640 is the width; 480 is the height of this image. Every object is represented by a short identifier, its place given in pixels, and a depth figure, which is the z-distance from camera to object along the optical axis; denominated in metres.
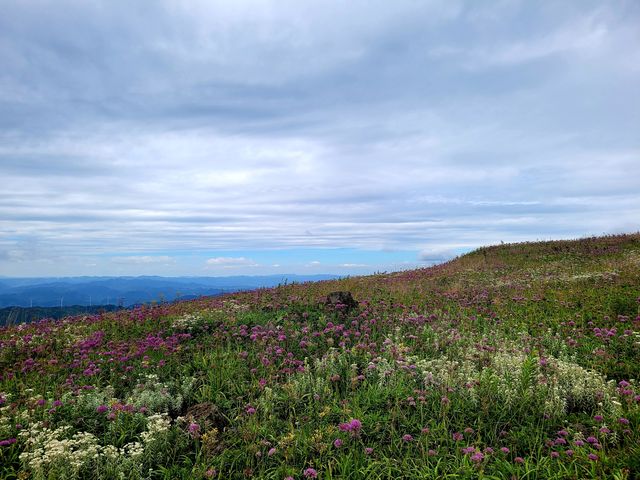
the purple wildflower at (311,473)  4.49
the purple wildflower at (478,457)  4.31
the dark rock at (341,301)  11.39
